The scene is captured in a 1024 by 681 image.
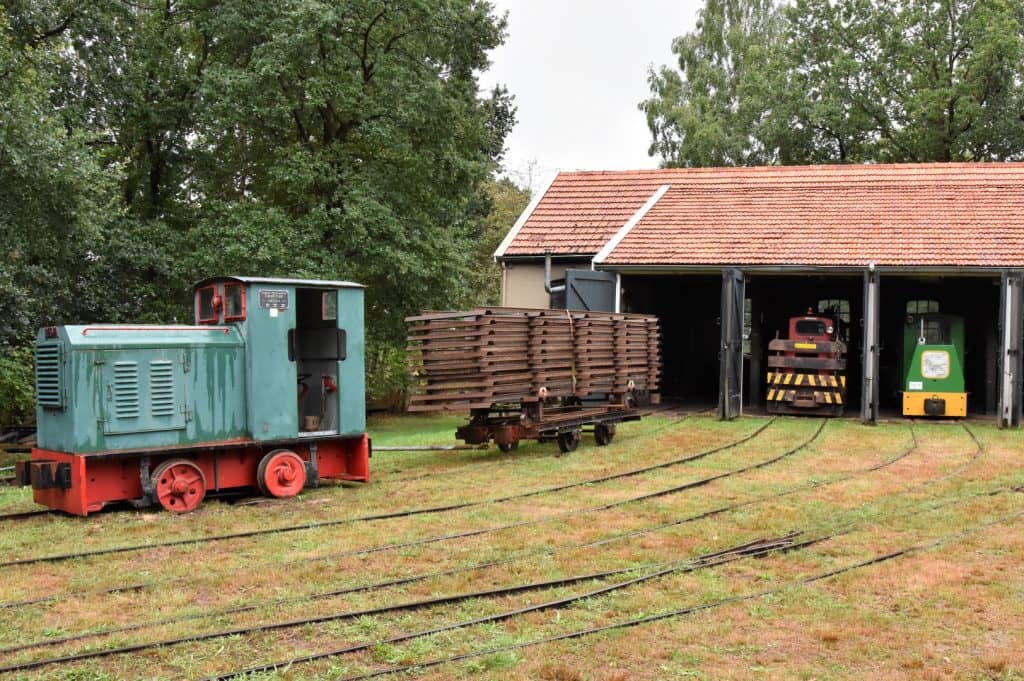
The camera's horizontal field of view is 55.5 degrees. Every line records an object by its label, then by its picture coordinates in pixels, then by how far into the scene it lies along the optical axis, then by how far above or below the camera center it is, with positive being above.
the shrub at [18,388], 20.97 -1.54
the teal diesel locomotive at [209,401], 9.88 -0.88
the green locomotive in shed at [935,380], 19.73 -1.40
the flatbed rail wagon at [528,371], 13.48 -0.81
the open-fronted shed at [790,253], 19.55 +1.30
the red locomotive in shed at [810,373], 20.34 -1.27
